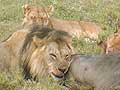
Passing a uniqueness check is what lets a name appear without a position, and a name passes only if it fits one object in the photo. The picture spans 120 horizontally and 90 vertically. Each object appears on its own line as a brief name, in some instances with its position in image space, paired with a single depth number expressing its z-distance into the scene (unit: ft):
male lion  36.70
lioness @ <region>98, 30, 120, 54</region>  45.37
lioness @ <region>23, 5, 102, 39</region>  63.46
